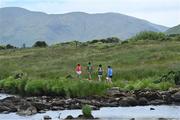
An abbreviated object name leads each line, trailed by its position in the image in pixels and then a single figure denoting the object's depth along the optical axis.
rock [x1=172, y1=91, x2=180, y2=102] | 55.50
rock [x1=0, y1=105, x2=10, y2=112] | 54.06
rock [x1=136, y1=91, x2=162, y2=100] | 56.97
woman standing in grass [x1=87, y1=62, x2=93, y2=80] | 72.41
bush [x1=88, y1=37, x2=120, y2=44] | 178.65
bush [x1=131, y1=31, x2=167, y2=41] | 164.36
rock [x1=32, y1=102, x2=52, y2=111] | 54.14
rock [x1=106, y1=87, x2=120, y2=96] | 59.41
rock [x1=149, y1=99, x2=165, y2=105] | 55.62
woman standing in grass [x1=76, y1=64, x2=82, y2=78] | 71.03
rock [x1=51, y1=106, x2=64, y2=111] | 54.73
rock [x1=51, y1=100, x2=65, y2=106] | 56.40
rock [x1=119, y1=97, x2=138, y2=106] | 55.00
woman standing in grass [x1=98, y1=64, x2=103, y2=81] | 68.56
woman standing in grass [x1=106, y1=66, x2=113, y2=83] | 66.81
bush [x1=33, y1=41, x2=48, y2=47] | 185.52
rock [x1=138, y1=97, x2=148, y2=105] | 55.56
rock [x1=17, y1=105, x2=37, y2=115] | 51.19
